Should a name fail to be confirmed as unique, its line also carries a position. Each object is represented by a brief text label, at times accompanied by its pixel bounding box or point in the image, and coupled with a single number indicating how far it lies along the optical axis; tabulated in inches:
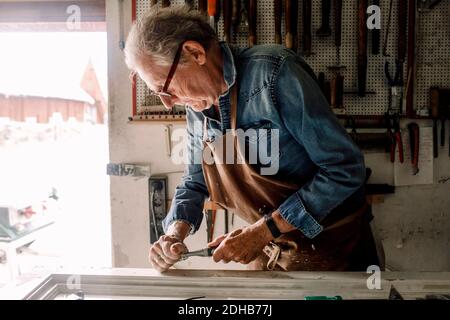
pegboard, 76.4
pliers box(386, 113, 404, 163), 76.5
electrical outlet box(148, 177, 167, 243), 81.8
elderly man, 36.6
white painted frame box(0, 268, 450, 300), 33.2
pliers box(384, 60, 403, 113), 75.2
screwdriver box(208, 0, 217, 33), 71.4
